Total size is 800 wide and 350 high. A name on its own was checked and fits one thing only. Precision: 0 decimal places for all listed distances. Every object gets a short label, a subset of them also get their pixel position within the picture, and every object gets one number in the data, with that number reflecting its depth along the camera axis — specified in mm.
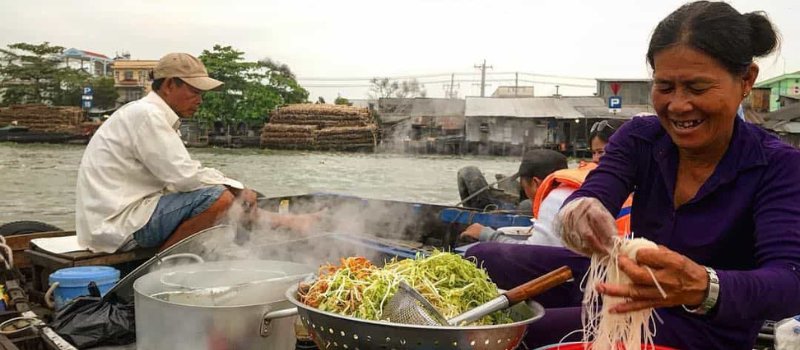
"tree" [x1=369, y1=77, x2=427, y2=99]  69250
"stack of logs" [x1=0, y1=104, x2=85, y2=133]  49469
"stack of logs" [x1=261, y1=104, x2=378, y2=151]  47438
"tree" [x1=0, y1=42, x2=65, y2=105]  59250
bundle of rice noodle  1714
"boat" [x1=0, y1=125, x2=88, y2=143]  47788
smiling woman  1621
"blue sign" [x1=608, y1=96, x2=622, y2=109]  34512
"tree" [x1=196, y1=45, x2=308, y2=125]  50250
